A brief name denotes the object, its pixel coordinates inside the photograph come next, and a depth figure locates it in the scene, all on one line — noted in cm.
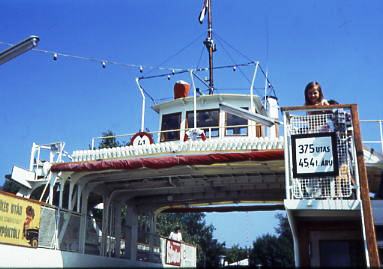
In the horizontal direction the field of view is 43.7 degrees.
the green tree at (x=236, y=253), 4754
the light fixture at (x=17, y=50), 1004
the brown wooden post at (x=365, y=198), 929
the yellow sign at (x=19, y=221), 1219
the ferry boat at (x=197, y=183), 1035
